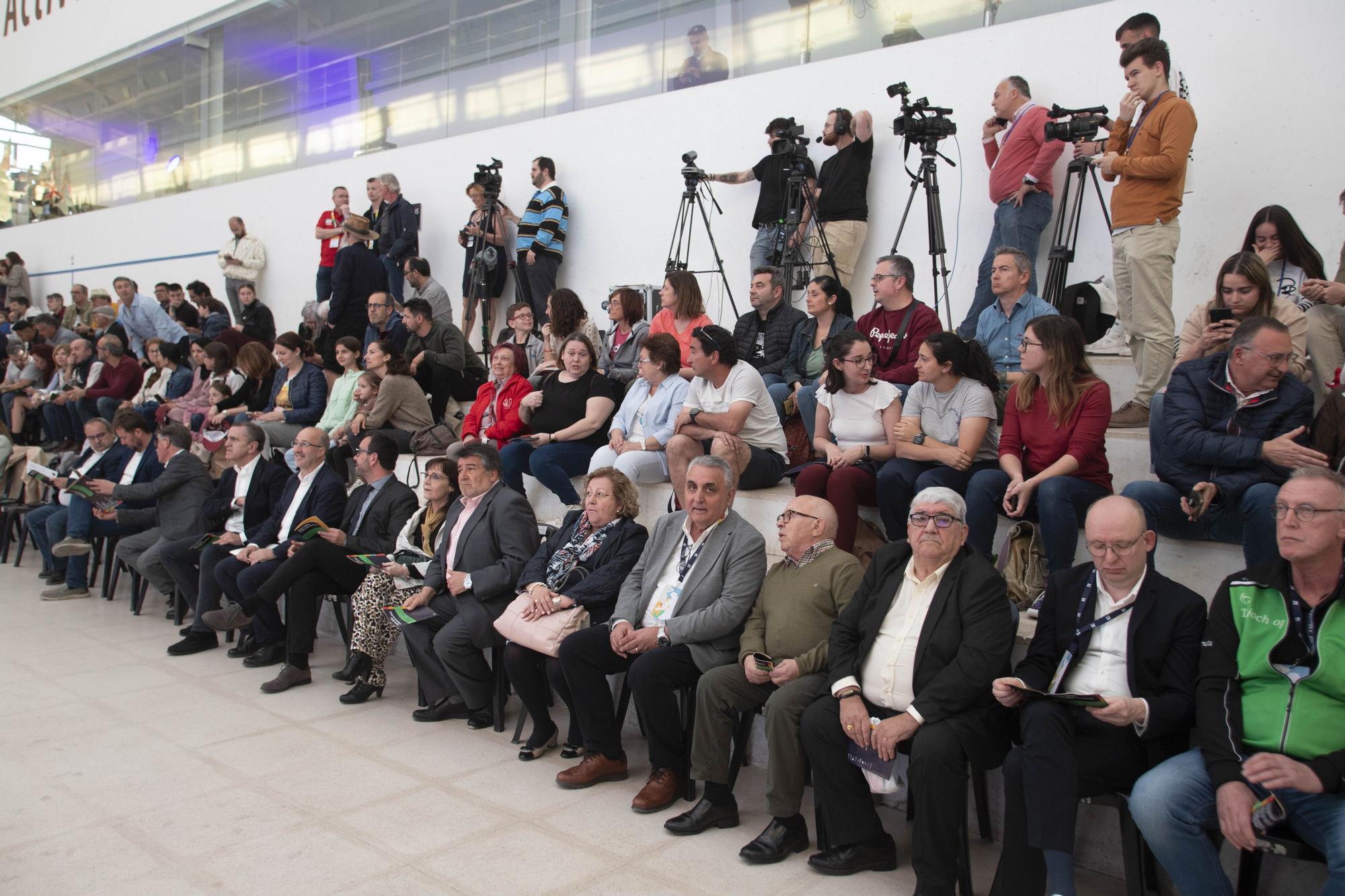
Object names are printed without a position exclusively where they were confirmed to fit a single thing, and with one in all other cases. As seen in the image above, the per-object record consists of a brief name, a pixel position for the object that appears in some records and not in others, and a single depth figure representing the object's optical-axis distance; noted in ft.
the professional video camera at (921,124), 16.79
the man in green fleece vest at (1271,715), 7.03
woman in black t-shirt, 16.49
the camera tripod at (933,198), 17.22
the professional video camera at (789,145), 19.35
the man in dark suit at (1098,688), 7.79
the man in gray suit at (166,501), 18.70
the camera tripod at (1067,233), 16.71
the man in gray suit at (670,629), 10.56
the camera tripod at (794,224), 19.27
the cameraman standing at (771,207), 20.01
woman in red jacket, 17.60
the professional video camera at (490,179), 25.58
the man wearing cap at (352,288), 26.30
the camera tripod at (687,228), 20.63
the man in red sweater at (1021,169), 17.34
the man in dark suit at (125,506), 20.27
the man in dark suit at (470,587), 13.03
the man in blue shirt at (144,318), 33.60
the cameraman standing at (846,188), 20.11
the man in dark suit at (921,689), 8.24
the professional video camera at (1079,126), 15.37
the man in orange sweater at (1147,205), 13.83
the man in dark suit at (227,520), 16.94
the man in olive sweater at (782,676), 9.39
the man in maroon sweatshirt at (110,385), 28.02
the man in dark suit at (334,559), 14.94
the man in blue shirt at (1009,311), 13.62
